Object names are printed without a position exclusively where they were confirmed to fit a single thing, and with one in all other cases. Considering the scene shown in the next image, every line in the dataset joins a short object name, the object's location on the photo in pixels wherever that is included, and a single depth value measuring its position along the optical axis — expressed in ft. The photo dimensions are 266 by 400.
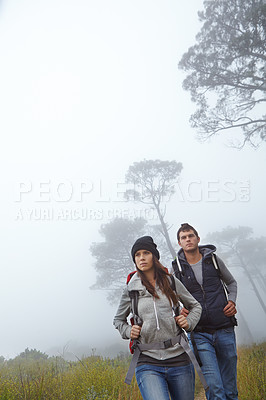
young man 7.95
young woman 5.97
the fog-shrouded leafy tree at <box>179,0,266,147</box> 29.53
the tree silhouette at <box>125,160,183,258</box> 56.85
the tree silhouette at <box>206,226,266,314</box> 90.68
